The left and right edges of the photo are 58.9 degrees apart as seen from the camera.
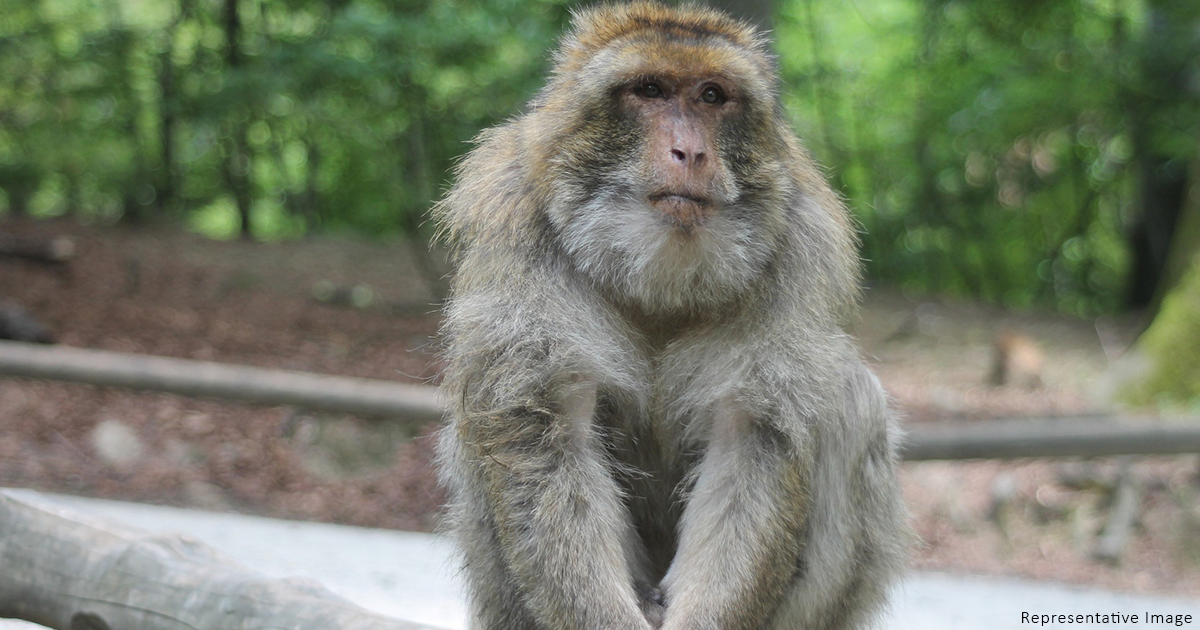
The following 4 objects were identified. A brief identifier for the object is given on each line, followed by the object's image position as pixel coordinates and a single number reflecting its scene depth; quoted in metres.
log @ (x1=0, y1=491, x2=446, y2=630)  2.95
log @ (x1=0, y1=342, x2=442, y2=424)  6.44
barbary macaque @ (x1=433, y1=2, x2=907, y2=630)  2.89
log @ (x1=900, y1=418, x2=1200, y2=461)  6.19
